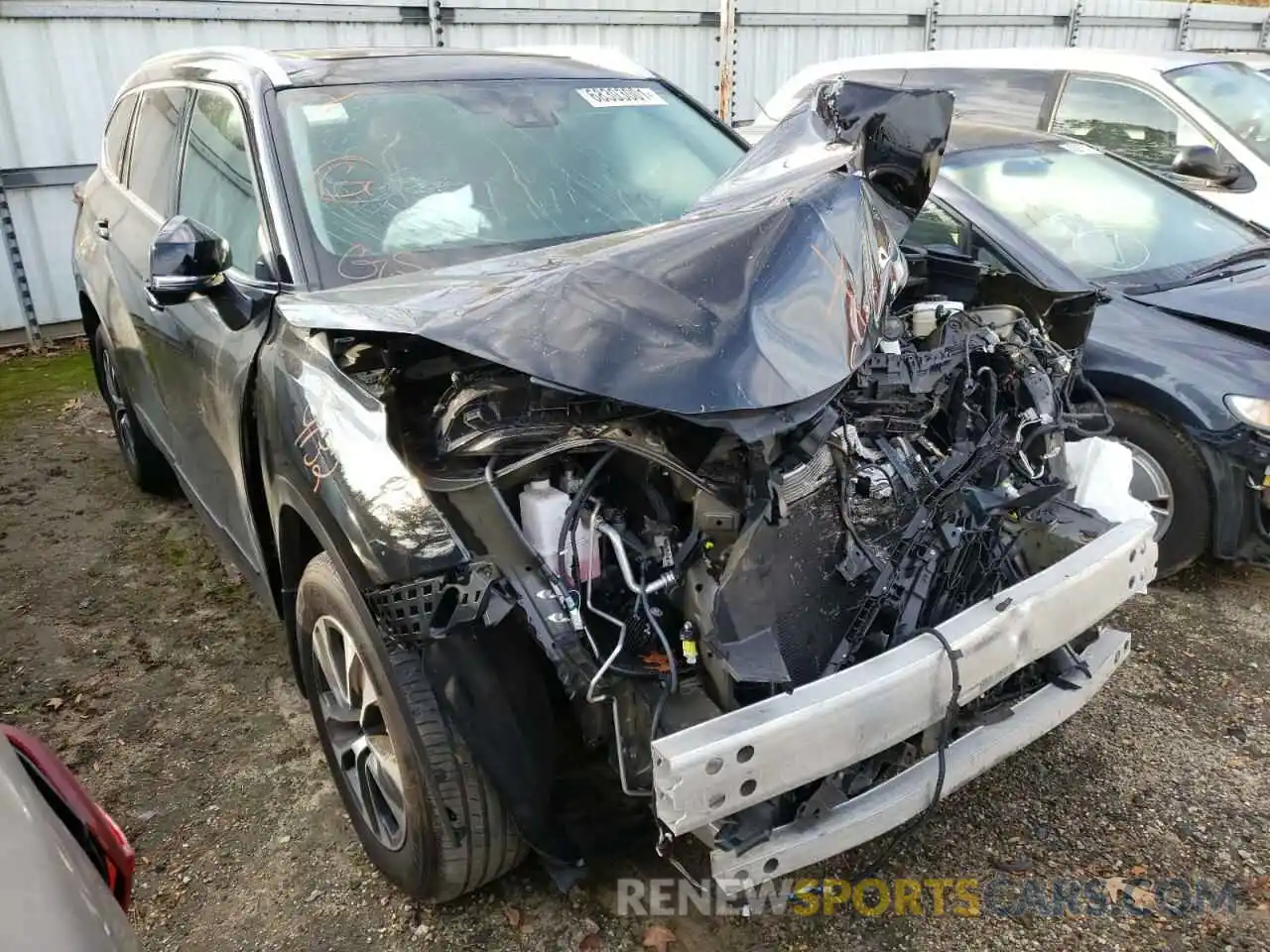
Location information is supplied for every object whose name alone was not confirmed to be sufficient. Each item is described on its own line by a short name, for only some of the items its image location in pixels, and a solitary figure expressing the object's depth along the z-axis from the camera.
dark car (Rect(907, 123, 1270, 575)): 3.51
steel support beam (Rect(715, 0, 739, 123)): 9.17
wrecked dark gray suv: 1.88
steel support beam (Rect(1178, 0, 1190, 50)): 14.20
